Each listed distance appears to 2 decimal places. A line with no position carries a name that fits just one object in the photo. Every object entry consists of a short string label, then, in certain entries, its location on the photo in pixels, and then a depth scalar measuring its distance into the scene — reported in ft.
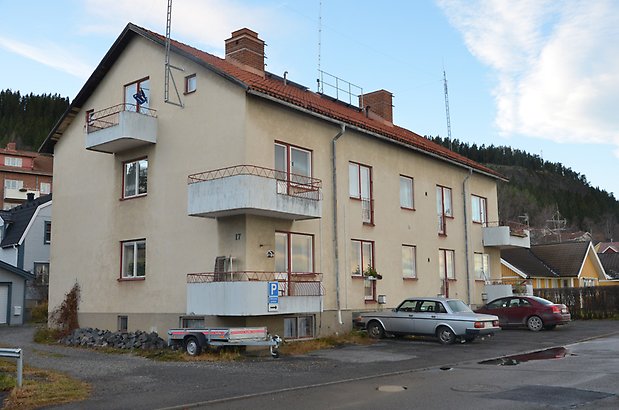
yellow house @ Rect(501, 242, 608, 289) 149.59
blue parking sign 57.93
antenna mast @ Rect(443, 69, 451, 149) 116.65
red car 80.79
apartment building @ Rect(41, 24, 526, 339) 62.34
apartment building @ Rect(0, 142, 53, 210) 270.67
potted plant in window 76.74
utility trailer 54.70
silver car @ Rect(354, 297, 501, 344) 64.59
